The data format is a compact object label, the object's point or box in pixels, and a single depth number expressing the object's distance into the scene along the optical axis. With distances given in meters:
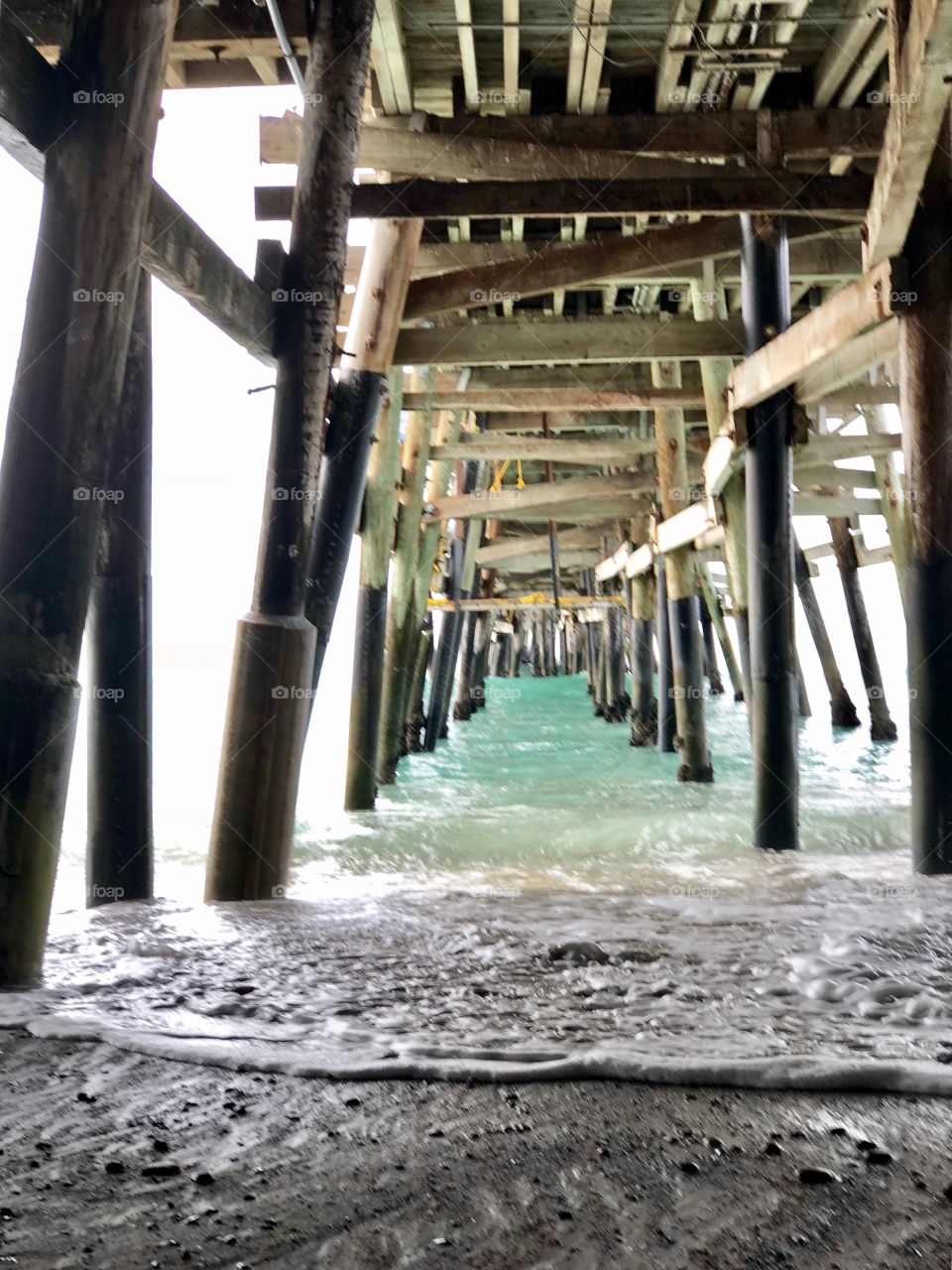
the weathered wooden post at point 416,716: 13.38
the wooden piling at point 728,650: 13.64
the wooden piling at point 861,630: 13.64
